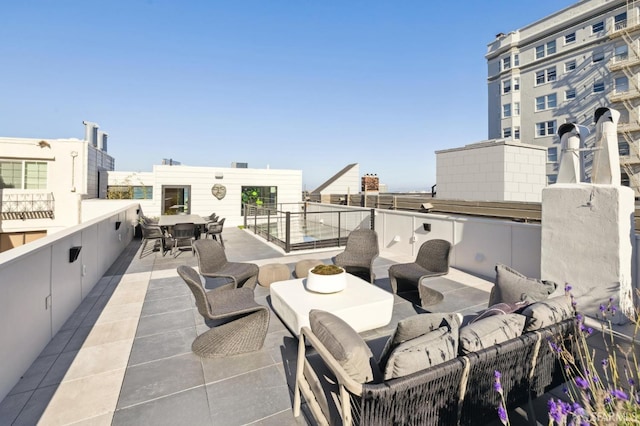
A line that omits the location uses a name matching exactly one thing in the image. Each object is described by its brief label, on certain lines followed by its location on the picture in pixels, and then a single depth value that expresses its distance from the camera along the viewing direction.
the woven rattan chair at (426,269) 4.28
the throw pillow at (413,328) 1.80
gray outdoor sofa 1.51
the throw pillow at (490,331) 1.81
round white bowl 3.45
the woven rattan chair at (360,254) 5.20
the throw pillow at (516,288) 2.85
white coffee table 3.05
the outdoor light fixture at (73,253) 3.85
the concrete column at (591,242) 3.74
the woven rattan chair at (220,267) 4.22
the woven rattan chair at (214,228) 8.34
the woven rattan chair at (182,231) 7.29
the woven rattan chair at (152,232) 7.45
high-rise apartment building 17.78
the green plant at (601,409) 0.86
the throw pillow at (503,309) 2.38
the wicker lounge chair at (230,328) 2.84
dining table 8.32
